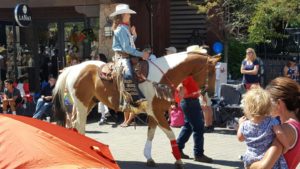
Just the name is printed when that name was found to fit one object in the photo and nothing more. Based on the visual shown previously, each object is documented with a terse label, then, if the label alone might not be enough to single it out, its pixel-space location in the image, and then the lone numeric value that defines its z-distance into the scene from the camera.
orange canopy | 4.27
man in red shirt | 8.49
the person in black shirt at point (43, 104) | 13.17
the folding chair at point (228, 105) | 12.45
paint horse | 8.29
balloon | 16.97
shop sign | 15.65
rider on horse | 8.09
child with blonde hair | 3.69
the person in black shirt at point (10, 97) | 14.26
